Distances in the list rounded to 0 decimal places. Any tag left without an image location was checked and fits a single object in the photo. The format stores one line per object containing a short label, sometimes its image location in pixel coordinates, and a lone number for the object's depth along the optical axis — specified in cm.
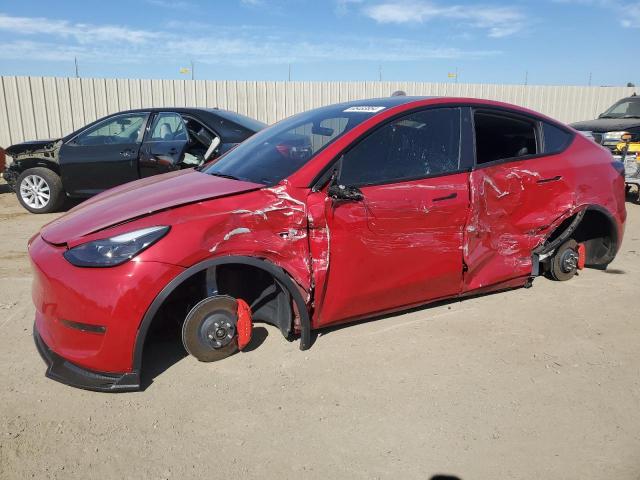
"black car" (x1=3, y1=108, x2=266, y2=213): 668
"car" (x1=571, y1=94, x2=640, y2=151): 853
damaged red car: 270
